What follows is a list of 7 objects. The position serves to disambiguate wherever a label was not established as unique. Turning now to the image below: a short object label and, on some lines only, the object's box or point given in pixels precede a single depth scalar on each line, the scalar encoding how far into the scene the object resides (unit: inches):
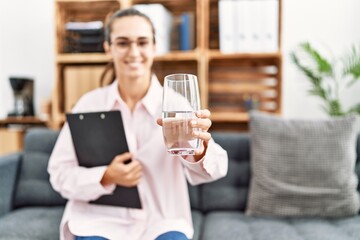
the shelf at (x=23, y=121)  100.3
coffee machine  105.1
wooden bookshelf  94.7
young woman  48.5
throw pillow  62.6
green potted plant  90.2
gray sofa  56.0
